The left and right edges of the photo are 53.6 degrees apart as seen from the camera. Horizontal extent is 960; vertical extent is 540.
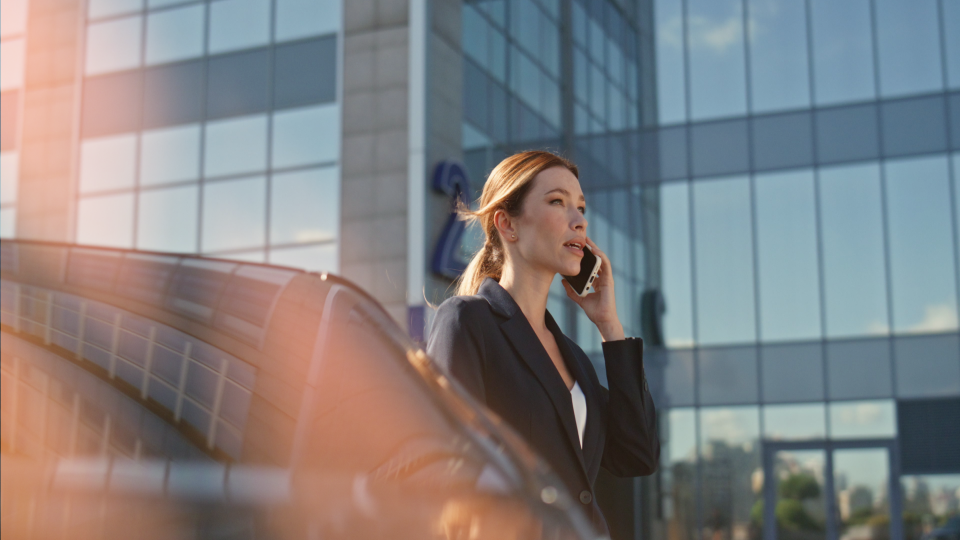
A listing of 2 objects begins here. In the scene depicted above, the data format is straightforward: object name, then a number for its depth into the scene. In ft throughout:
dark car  3.56
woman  7.29
